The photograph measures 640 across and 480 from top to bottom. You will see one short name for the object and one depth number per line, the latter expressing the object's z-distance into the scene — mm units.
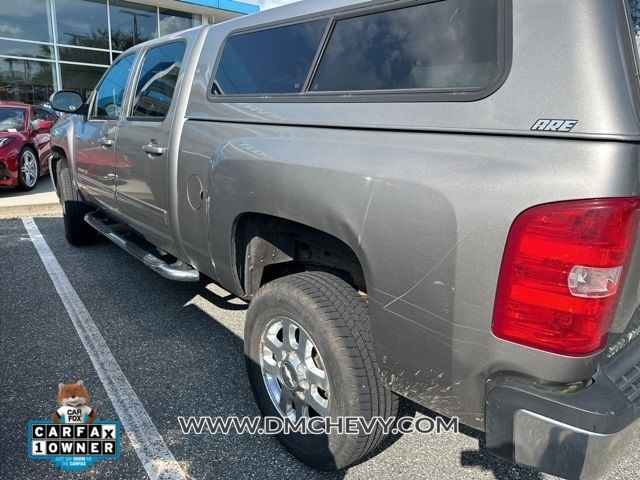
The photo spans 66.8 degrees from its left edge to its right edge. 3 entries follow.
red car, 8031
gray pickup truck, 1361
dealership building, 14656
